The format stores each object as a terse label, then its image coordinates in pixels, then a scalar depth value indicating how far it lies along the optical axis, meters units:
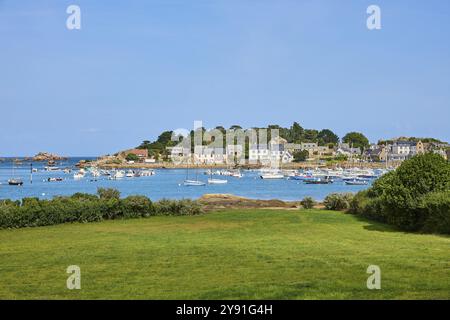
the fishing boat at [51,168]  189.88
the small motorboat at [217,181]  121.06
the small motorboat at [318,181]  119.91
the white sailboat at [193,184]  113.68
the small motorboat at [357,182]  115.94
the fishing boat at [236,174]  143.00
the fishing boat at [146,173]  152.39
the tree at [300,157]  198.25
